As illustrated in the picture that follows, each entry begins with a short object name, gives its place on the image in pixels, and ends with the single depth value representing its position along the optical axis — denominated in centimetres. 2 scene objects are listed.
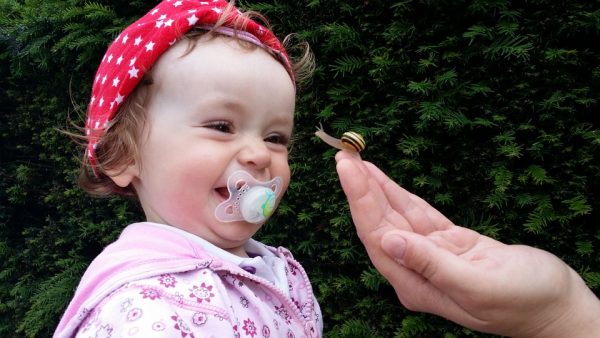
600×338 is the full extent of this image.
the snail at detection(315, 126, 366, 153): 26
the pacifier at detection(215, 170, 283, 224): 28
